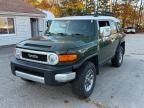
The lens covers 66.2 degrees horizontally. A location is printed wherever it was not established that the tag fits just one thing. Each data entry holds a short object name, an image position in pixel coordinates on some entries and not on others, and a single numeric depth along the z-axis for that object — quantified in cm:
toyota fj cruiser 235
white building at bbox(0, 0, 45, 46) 833
